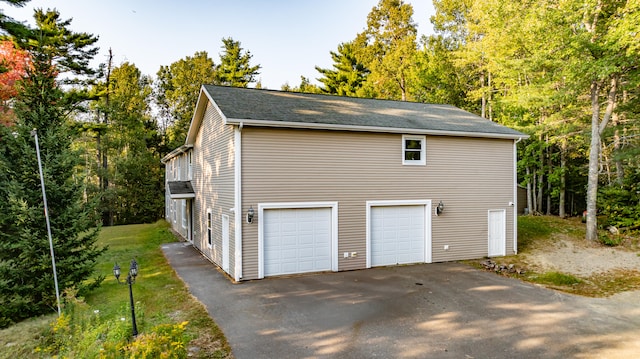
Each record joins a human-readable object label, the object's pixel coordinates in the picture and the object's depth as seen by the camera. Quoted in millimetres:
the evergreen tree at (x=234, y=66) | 32844
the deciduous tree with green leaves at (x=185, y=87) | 30828
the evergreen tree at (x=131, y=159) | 26906
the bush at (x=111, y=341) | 4176
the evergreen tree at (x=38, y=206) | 7254
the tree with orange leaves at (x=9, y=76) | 14086
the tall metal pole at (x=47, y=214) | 7008
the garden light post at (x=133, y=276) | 5547
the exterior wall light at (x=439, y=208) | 11812
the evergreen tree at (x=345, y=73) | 32000
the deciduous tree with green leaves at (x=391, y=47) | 24703
